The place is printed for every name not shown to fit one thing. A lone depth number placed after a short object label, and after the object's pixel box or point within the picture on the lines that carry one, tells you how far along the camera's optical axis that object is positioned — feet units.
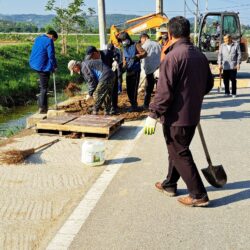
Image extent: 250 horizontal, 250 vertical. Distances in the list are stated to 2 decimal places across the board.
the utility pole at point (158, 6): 69.21
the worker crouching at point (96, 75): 29.14
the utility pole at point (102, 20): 42.22
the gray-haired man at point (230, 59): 42.63
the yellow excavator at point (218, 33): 64.49
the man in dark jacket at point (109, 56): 29.35
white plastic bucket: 21.09
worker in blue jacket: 32.91
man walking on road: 14.98
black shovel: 17.80
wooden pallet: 26.32
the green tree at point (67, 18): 95.55
